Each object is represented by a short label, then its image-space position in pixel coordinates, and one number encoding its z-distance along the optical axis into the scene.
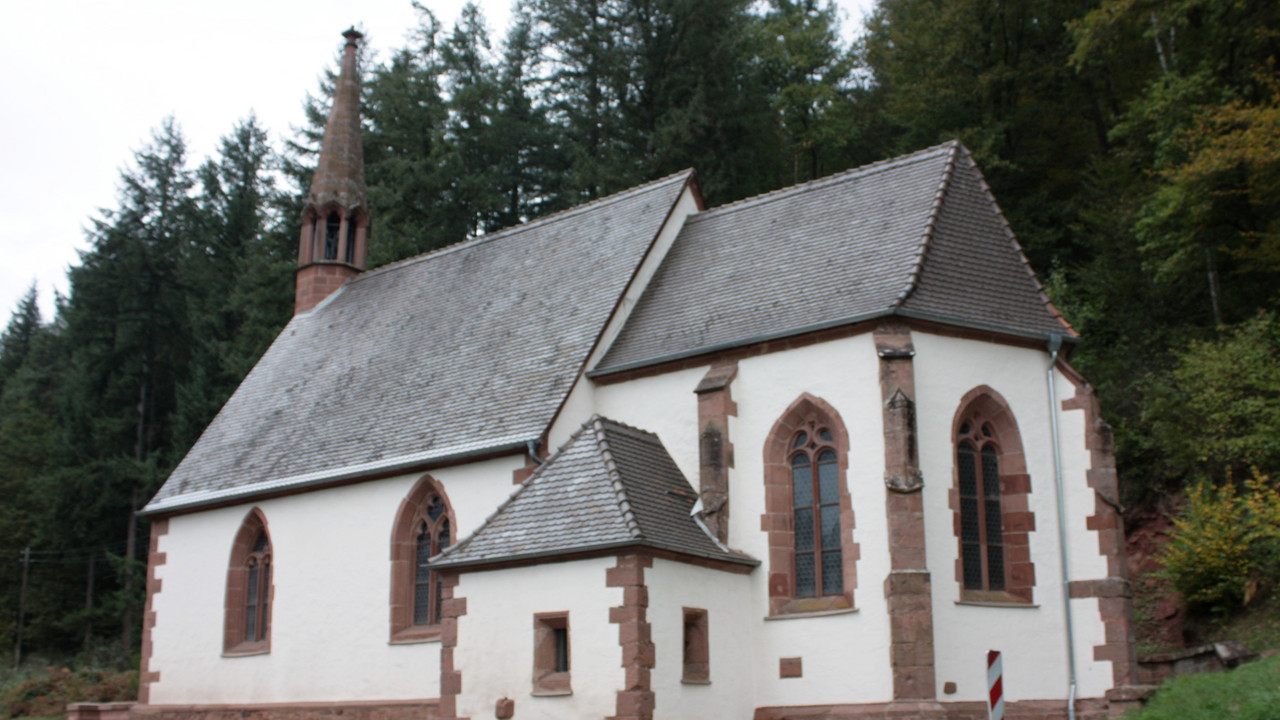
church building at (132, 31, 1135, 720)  13.90
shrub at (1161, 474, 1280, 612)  16.61
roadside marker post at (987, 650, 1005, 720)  10.90
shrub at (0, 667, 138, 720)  24.80
